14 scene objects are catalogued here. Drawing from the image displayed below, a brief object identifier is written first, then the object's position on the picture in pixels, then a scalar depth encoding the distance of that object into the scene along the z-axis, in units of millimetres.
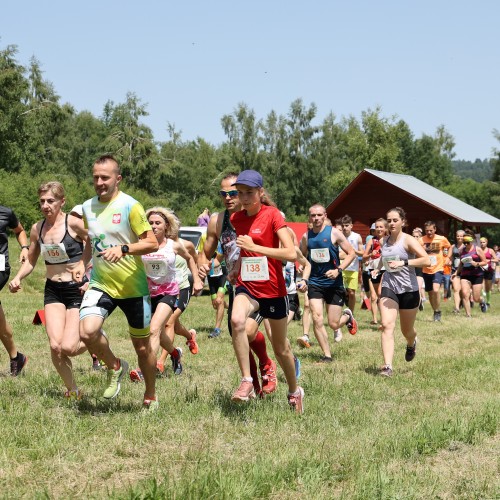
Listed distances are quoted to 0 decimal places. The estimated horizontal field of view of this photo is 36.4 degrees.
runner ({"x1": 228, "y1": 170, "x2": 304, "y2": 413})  6043
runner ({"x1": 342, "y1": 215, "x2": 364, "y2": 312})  15375
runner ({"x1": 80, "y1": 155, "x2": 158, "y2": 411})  5891
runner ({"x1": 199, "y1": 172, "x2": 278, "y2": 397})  6910
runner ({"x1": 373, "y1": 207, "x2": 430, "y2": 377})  9266
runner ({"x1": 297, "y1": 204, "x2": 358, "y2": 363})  10219
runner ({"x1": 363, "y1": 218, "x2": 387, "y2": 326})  15934
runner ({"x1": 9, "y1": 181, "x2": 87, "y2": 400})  7020
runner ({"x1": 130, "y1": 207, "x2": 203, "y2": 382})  8172
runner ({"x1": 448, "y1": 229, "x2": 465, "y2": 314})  18031
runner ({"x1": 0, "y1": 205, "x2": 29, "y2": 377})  7879
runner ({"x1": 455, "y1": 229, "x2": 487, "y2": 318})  17625
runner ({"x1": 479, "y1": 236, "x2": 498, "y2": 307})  21688
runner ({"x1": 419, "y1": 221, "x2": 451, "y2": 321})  17047
